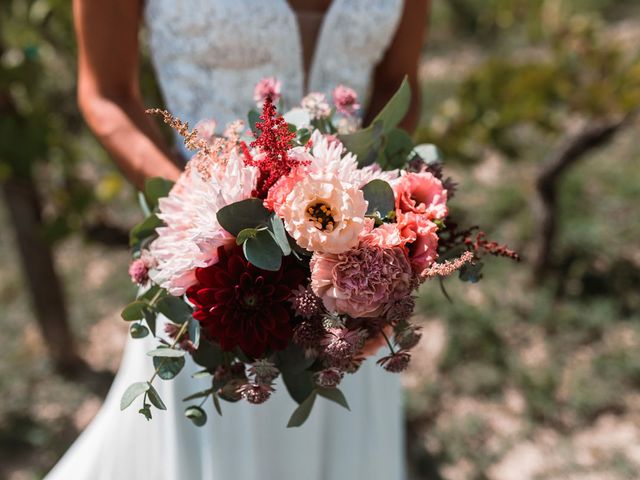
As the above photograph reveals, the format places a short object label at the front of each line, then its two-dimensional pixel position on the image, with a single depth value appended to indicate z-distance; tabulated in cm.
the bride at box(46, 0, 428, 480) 164
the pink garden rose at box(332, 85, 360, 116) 135
